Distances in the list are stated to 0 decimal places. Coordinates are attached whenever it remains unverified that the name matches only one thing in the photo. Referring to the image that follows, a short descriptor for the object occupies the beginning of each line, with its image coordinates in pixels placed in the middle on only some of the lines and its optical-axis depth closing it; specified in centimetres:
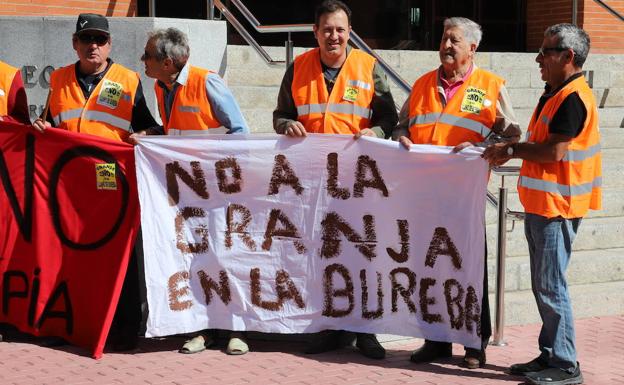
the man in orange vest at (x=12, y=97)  778
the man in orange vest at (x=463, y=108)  694
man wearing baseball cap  749
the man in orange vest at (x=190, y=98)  729
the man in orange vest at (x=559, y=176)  649
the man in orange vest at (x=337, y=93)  723
